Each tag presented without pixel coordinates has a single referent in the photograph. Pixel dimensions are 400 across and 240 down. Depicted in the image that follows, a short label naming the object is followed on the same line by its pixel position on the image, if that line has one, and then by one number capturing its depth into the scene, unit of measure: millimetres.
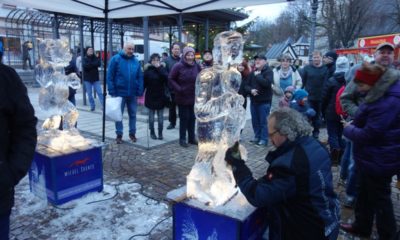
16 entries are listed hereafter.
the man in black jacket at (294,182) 1872
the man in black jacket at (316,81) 6172
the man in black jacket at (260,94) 5656
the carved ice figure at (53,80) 3721
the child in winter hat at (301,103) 5105
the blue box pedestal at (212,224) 2133
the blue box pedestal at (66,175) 3391
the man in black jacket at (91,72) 8461
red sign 14123
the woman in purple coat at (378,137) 2447
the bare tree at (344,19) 26531
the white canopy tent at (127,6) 5047
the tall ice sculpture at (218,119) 2432
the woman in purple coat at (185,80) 5375
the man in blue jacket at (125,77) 5559
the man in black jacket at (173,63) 6641
